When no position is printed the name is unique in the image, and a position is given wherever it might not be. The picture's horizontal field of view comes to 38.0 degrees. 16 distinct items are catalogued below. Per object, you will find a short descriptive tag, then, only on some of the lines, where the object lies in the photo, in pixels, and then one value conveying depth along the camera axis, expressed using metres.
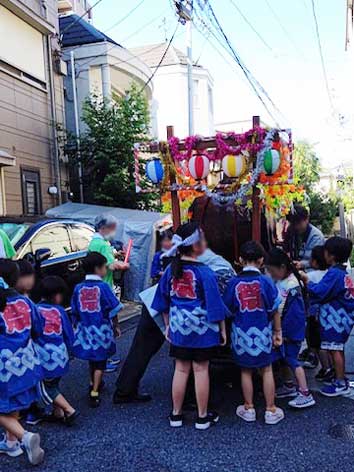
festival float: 4.86
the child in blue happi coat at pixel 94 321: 4.47
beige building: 10.73
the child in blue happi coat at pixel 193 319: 3.88
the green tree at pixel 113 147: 12.90
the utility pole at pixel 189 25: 14.01
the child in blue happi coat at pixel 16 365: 3.35
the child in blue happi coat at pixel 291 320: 4.20
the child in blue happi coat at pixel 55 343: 3.95
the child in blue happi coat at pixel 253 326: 3.96
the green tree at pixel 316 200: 22.70
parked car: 6.12
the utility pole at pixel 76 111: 13.71
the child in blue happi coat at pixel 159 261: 6.41
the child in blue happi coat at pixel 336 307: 4.48
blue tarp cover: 10.20
